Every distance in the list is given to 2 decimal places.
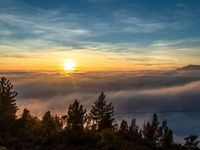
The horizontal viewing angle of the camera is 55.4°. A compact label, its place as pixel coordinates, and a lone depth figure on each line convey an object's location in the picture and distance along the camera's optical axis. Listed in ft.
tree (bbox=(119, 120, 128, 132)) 174.61
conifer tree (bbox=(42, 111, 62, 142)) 90.93
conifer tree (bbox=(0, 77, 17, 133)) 132.67
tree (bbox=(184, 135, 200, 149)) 148.72
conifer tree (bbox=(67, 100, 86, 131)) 128.57
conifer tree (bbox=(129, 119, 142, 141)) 97.92
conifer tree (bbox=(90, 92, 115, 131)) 160.97
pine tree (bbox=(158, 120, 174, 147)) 201.90
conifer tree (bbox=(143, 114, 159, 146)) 222.18
